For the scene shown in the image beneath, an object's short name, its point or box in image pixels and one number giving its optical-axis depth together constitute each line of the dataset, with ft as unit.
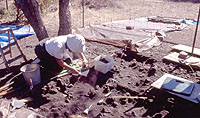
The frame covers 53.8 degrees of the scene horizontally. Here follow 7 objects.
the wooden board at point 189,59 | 16.33
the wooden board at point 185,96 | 11.86
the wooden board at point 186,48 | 18.74
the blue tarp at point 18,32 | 22.89
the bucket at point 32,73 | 13.79
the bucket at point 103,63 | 15.37
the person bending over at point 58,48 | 13.19
